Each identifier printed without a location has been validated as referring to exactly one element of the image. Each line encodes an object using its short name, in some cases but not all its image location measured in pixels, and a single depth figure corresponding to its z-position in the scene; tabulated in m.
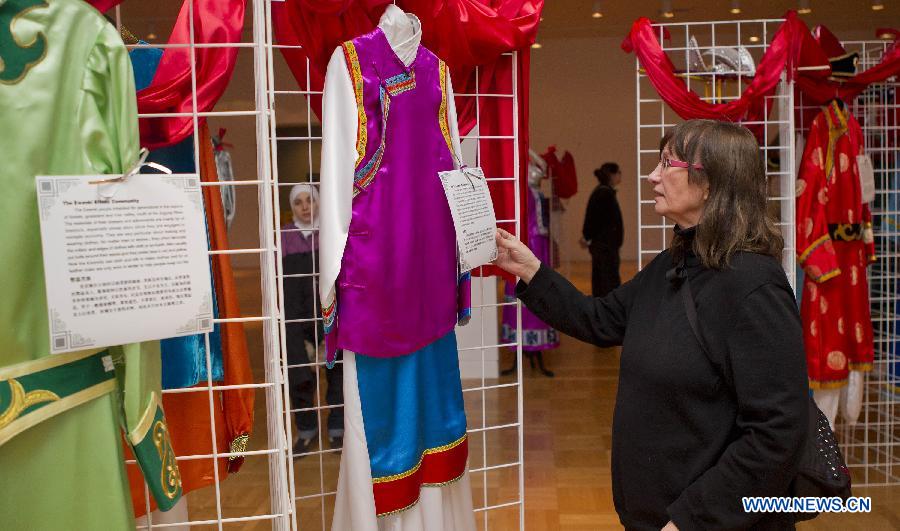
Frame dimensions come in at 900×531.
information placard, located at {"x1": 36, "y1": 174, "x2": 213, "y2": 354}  1.15
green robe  1.18
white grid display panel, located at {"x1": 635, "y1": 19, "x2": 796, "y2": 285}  3.39
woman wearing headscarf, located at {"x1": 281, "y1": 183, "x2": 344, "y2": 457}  4.07
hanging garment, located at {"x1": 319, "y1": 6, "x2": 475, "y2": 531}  1.81
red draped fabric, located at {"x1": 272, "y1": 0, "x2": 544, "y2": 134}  1.86
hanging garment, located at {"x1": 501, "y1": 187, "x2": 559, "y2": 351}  6.24
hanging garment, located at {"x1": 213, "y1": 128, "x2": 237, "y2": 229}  2.88
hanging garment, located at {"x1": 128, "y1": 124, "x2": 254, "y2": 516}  2.06
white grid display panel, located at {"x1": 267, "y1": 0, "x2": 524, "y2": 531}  2.33
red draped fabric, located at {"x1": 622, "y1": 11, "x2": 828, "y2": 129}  3.23
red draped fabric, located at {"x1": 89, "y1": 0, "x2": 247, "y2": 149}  1.87
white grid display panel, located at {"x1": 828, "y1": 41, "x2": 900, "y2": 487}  4.15
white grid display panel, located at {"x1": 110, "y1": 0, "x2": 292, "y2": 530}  1.61
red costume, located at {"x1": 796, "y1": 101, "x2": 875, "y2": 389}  3.82
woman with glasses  1.62
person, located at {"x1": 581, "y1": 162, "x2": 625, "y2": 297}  7.58
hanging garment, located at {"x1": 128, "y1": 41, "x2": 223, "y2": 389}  1.97
